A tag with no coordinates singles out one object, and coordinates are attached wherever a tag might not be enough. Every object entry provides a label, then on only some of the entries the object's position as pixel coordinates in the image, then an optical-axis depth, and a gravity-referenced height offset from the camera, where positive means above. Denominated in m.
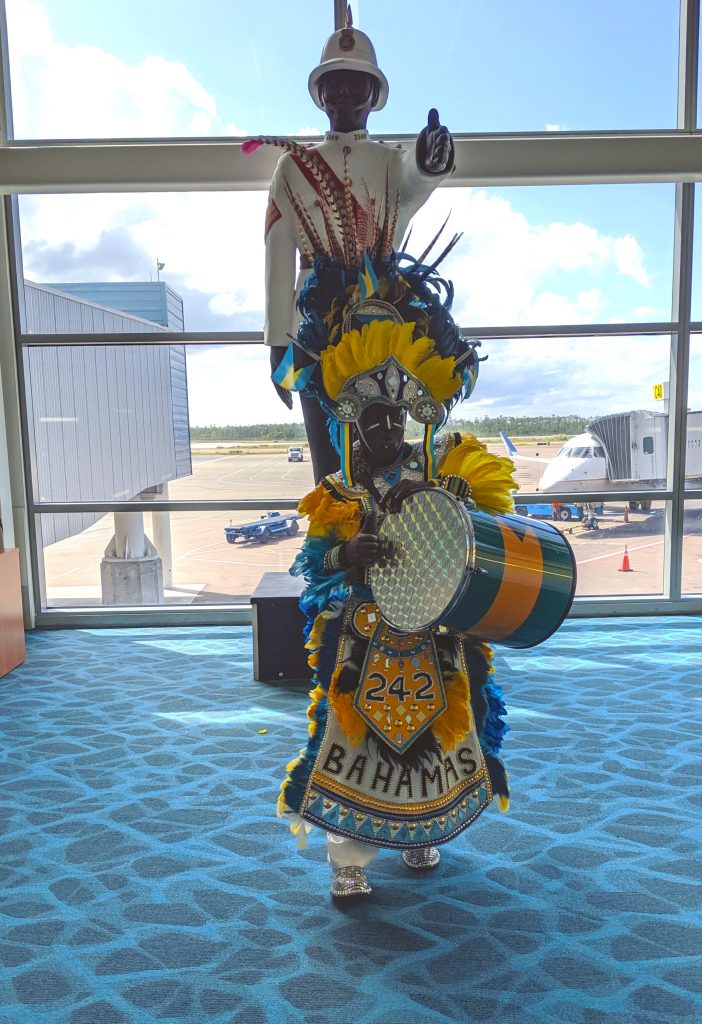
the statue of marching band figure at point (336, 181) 2.42 +0.78
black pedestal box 3.38 -0.90
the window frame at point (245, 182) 3.91 +1.24
